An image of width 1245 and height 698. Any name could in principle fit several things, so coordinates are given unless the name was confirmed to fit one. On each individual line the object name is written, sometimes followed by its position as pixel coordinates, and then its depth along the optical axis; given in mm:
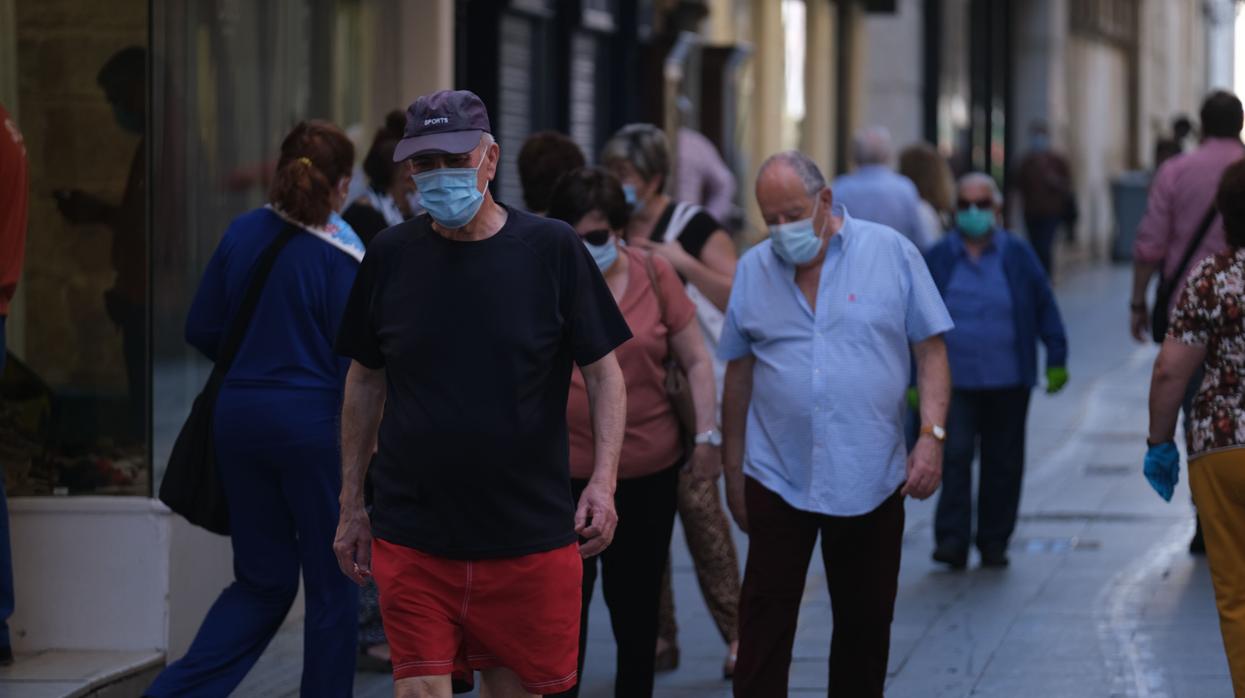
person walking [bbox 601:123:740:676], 15109
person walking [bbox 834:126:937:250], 24437
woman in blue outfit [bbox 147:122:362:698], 12234
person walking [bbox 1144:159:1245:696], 12016
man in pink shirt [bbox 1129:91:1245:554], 19562
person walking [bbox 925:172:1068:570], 19422
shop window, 15406
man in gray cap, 9617
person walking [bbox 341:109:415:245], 14930
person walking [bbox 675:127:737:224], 28009
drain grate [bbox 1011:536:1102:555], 20219
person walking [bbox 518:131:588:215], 14078
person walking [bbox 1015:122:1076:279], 56469
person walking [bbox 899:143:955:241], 26109
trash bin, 71187
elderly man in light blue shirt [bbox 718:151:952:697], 11883
